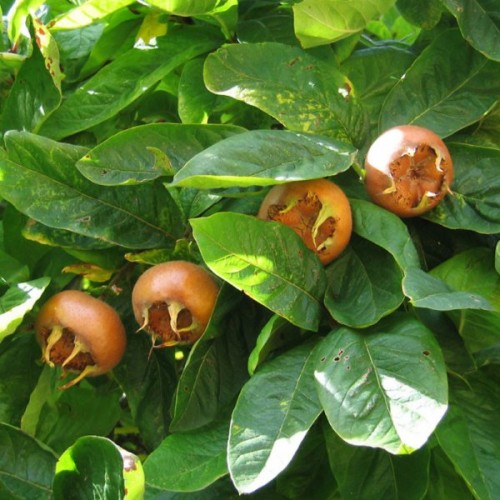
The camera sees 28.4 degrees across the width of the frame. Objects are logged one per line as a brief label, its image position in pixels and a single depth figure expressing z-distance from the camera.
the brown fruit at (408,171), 0.43
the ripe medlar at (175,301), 0.42
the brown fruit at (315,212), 0.42
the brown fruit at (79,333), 0.44
